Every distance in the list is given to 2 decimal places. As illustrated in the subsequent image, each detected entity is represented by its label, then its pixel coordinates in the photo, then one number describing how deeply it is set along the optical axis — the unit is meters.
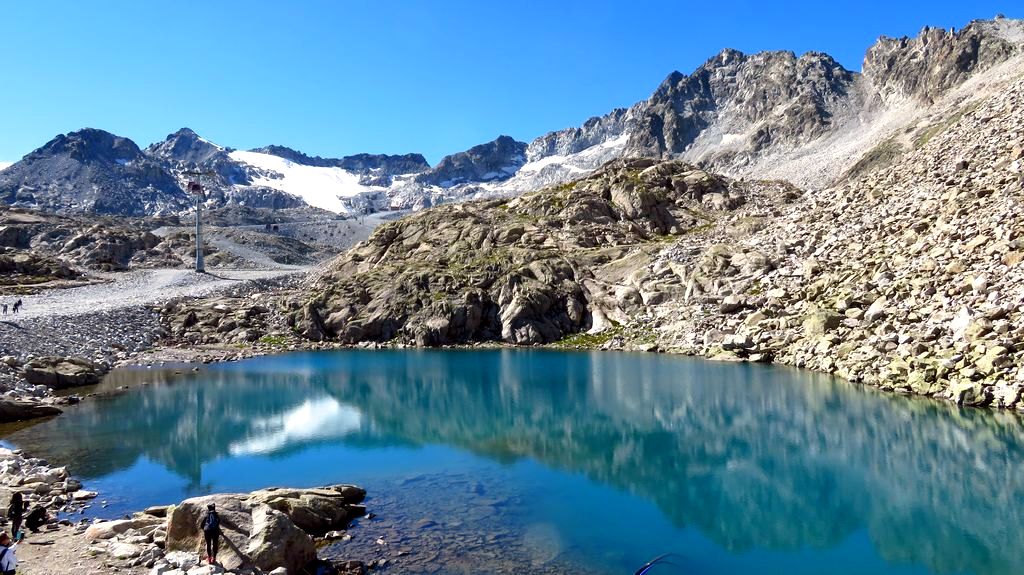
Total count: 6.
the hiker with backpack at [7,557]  14.68
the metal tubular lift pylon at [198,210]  123.79
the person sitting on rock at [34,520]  19.64
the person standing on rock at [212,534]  16.91
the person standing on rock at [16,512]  18.34
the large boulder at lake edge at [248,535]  17.06
